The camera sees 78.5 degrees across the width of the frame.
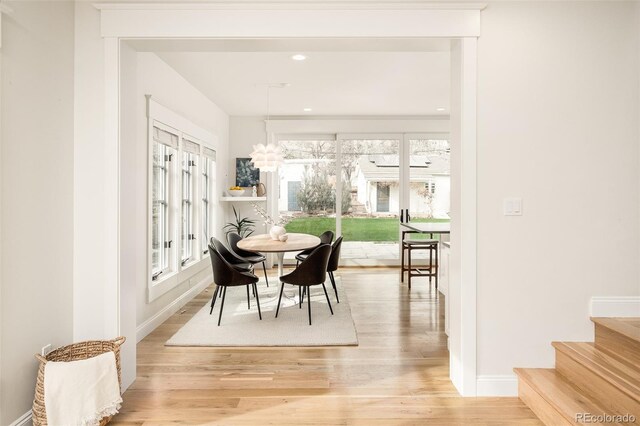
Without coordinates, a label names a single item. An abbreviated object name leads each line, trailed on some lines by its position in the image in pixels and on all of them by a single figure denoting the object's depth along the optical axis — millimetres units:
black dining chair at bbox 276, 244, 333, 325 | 3686
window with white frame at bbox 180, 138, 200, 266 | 4637
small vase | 4348
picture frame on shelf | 6613
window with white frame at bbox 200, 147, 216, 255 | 5340
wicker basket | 1934
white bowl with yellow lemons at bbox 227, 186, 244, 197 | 6188
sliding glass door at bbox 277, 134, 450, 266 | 6844
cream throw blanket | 1896
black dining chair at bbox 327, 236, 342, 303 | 4406
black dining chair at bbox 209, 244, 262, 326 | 3633
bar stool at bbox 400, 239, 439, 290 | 5240
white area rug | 3320
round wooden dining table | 3885
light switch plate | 2414
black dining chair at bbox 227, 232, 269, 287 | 4898
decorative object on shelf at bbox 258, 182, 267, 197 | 6516
